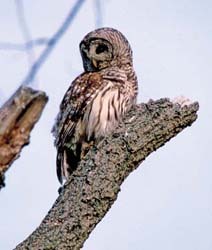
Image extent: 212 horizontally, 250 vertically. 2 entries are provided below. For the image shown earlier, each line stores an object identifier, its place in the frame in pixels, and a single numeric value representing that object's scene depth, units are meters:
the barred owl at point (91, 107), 12.69
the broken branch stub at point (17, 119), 5.71
